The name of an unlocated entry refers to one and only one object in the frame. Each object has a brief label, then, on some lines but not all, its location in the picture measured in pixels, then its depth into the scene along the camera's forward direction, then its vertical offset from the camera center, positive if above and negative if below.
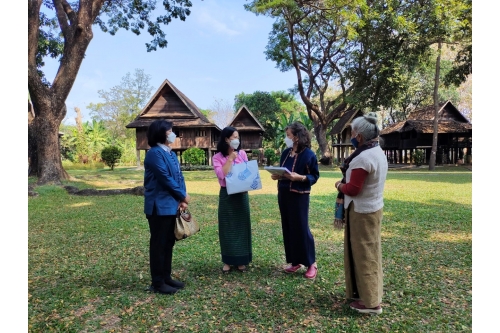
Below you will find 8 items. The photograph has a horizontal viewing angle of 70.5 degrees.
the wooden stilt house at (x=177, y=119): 26.27 +3.09
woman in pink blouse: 3.98 -0.62
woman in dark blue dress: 3.81 -0.37
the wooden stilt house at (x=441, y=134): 26.52 +2.00
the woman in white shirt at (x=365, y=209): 2.91 -0.42
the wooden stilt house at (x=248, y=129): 30.53 +2.63
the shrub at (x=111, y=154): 24.69 +0.36
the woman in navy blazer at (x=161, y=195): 3.41 -0.35
